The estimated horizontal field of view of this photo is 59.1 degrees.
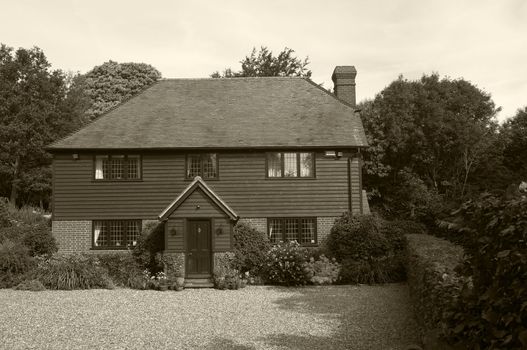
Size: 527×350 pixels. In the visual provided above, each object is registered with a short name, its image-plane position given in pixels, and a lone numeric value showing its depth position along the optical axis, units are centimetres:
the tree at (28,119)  3912
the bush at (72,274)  1814
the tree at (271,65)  4450
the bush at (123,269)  1870
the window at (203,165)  2220
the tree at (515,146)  4050
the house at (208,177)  2175
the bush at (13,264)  1827
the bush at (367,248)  1898
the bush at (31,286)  1759
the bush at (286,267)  1878
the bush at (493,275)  380
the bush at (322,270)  1902
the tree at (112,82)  5644
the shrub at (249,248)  1972
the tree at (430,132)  3822
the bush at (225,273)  1833
